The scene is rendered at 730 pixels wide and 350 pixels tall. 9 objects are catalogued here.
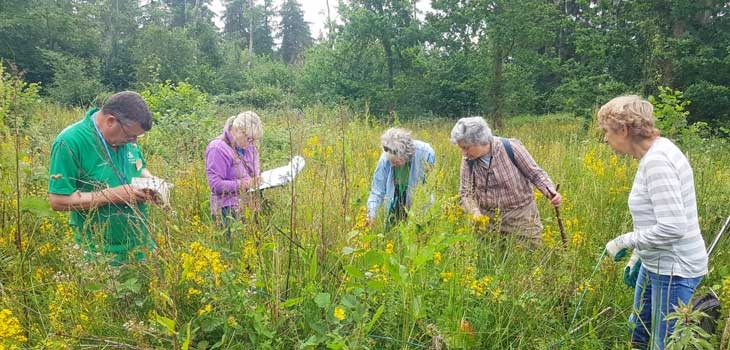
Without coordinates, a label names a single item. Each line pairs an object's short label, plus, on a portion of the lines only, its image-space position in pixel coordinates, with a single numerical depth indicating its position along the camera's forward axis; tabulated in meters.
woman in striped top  1.94
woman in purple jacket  3.07
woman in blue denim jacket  3.29
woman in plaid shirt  3.10
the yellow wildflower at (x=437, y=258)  1.97
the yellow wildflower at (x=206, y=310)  1.66
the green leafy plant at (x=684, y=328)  1.34
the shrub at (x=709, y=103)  9.08
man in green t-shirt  2.13
